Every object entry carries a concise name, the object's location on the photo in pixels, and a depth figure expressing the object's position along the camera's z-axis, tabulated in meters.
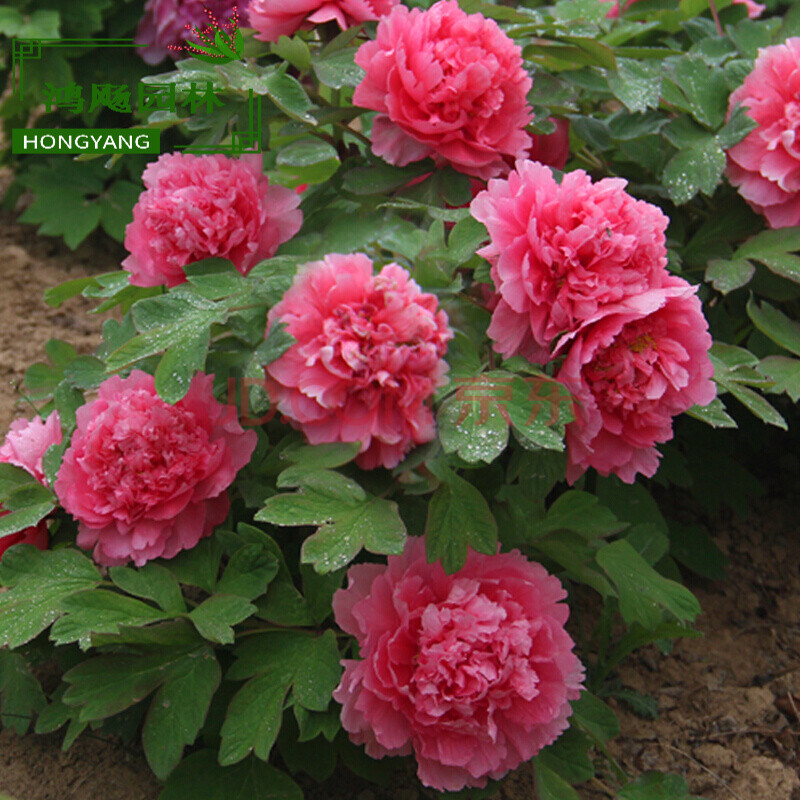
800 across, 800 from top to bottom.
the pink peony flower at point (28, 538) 1.54
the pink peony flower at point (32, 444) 1.57
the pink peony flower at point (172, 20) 1.88
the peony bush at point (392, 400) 1.40
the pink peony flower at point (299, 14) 1.53
